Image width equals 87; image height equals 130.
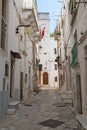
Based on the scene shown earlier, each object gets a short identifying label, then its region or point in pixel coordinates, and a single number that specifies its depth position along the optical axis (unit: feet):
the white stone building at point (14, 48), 32.71
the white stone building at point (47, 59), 151.23
